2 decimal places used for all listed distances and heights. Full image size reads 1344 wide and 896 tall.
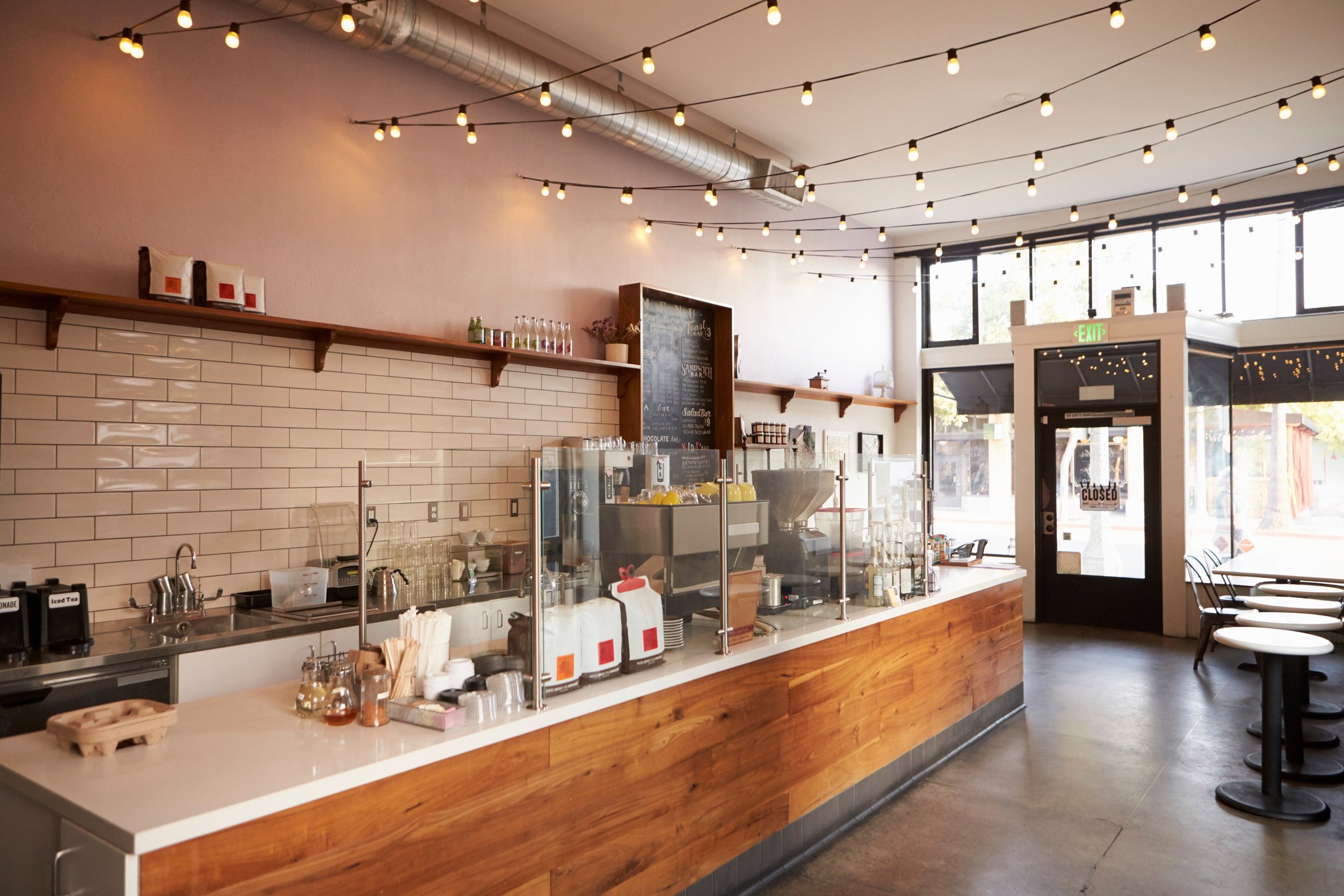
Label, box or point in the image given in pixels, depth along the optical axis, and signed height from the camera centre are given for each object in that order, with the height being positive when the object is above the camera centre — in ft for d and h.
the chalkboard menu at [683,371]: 22.76 +2.64
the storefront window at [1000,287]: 33.19 +6.82
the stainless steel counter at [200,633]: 10.28 -2.32
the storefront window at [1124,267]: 30.78 +7.05
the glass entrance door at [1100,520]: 28.86 -1.87
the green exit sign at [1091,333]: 29.45 +4.46
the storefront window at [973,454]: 33.19 +0.43
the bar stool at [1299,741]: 15.29 -5.03
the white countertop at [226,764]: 6.14 -2.37
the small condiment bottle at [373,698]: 8.04 -2.10
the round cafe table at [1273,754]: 13.73 -4.69
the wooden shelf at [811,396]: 26.76 +2.40
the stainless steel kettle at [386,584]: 11.86 -1.56
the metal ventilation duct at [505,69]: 14.75 +7.69
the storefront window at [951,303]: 34.55 +6.51
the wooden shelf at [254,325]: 12.25 +2.42
